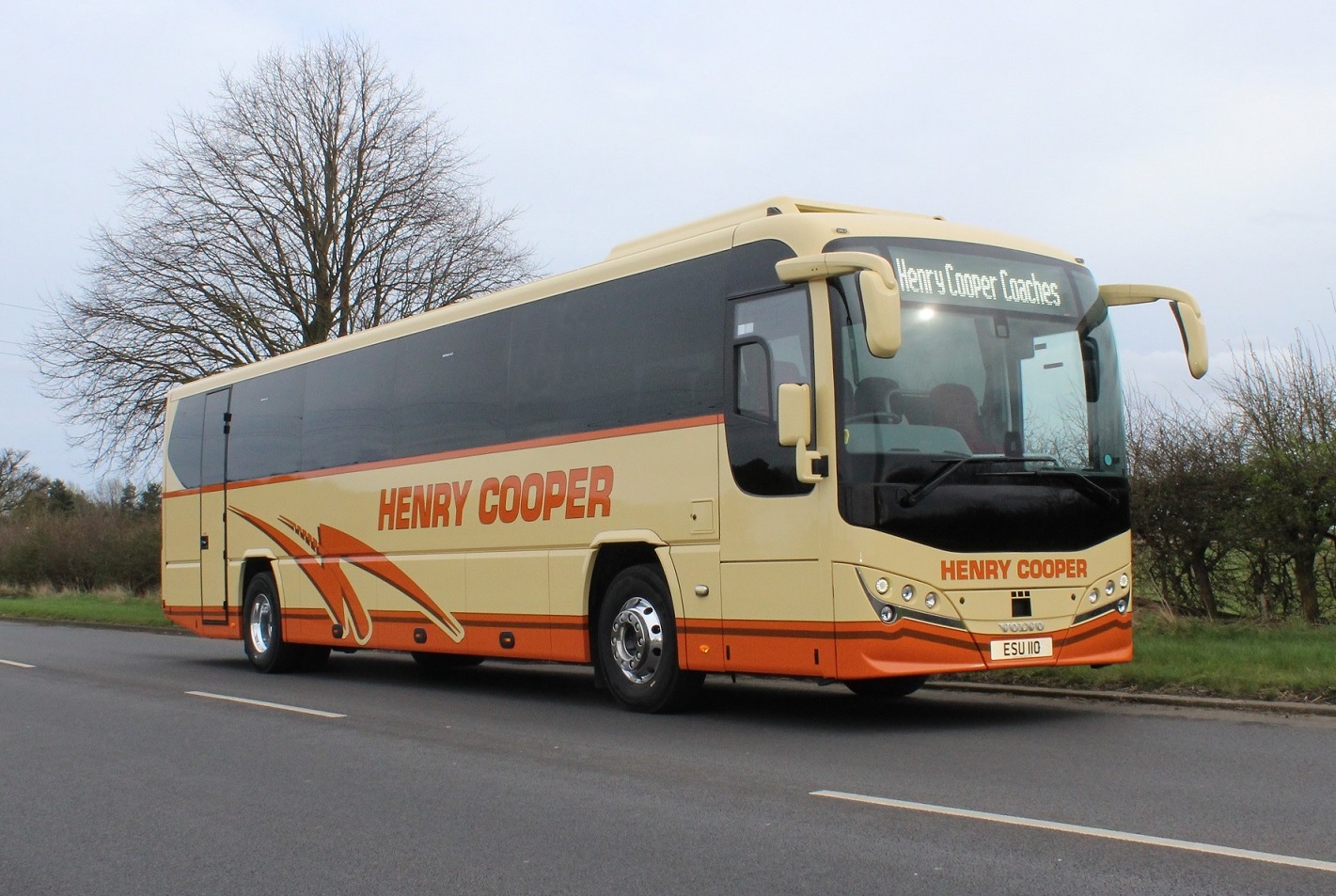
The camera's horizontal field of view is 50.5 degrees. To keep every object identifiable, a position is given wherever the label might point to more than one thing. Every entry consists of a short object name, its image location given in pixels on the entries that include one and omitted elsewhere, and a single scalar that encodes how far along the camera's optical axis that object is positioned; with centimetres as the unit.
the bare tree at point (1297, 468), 1414
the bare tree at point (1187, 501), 1497
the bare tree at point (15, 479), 7512
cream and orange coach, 949
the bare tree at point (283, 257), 3164
